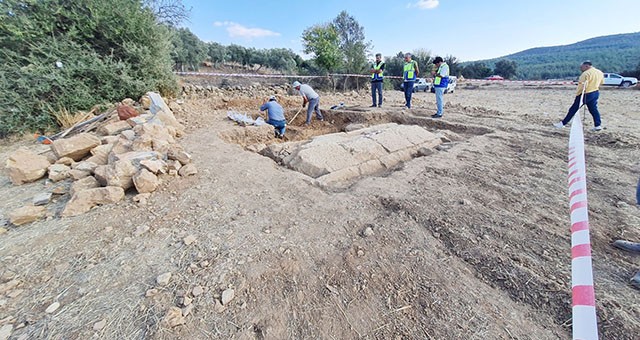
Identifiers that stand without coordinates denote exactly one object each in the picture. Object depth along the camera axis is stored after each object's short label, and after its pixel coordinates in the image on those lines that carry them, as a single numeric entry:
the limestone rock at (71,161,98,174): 2.85
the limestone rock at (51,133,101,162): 3.25
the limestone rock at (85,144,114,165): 3.09
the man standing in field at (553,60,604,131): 5.16
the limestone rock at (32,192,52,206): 2.54
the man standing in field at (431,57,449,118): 6.51
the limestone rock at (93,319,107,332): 1.38
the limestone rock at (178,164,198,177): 3.04
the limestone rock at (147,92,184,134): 4.68
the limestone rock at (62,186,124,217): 2.36
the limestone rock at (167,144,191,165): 3.17
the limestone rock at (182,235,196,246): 1.99
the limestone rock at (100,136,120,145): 3.59
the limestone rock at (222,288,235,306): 1.52
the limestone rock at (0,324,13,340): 1.36
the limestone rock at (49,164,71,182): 3.01
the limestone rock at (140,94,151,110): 5.54
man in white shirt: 6.87
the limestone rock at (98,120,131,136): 4.16
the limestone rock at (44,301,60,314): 1.48
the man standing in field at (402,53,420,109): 7.54
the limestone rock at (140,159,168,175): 2.75
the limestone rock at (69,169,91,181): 2.81
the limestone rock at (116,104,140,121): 4.66
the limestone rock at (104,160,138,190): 2.57
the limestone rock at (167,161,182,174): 3.04
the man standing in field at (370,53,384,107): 7.85
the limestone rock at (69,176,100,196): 2.57
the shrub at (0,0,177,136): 5.05
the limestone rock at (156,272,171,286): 1.63
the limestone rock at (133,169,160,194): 2.61
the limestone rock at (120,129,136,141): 3.58
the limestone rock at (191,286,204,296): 1.57
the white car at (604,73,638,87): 17.95
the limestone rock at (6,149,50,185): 2.99
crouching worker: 6.14
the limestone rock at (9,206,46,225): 2.26
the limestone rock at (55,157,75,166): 3.20
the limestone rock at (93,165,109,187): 2.61
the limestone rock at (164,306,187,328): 1.39
